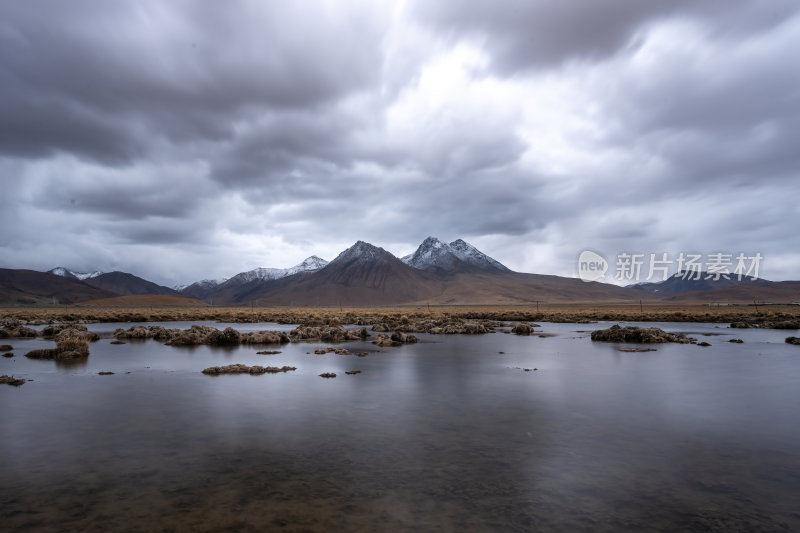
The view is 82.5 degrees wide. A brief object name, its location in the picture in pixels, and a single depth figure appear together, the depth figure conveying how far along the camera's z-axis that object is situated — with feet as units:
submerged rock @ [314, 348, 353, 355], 69.92
